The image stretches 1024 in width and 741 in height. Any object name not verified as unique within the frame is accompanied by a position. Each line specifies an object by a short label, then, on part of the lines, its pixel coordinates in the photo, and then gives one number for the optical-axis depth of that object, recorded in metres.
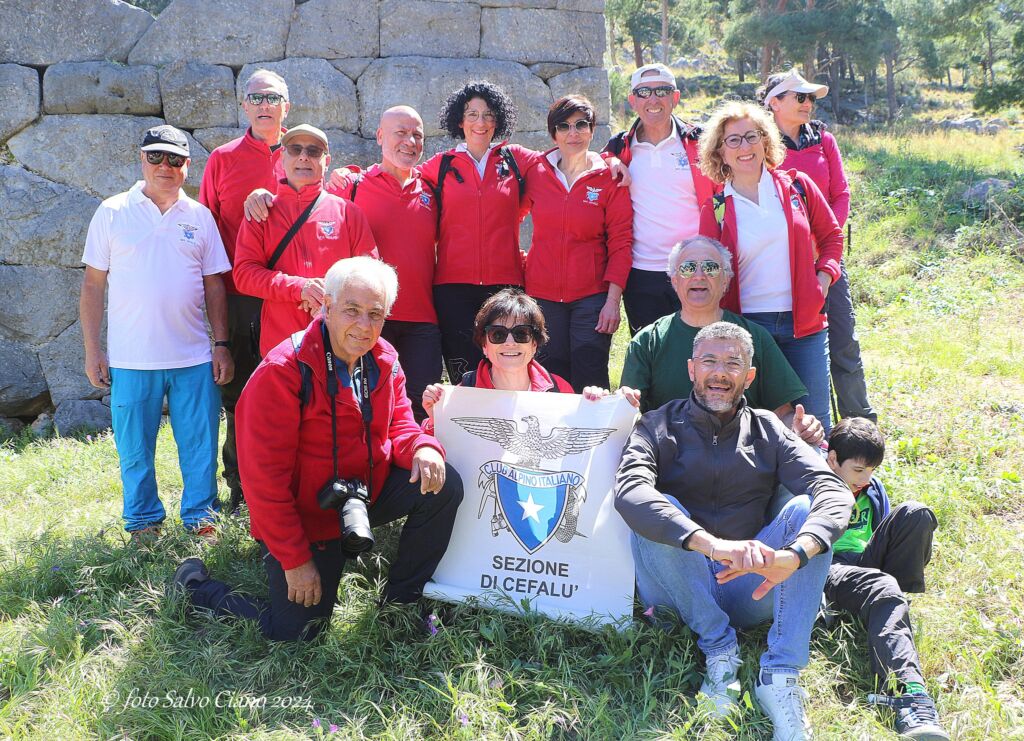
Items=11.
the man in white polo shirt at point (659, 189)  4.34
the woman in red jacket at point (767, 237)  3.90
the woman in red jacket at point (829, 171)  4.55
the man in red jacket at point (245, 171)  4.27
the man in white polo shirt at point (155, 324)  3.99
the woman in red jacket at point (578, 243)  4.27
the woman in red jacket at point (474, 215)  4.34
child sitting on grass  2.85
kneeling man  3.07
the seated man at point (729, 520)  2.73
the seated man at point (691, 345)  3.54
